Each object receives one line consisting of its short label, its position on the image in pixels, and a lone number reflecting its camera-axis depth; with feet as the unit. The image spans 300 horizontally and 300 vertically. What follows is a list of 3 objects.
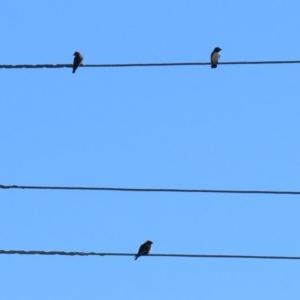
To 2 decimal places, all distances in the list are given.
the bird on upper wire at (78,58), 94.68
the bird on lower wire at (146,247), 96.43
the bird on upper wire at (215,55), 102.57
